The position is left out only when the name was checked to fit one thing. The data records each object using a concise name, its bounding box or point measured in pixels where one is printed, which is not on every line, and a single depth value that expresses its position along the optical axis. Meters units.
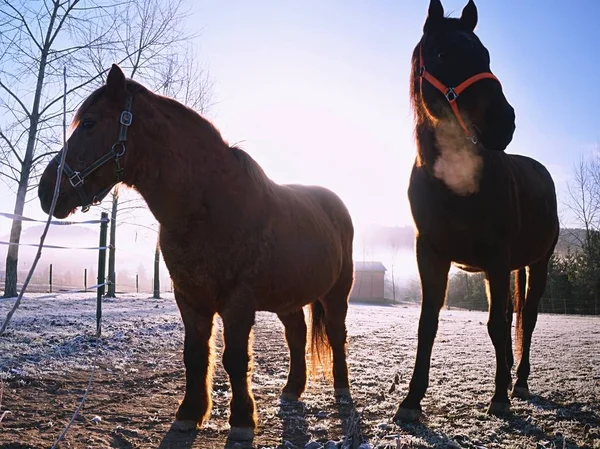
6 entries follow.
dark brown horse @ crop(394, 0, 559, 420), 3.45
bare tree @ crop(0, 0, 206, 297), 13.66
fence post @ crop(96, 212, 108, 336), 7.17
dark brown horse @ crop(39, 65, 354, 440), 3.04
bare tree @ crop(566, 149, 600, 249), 33.12
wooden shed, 57.03
